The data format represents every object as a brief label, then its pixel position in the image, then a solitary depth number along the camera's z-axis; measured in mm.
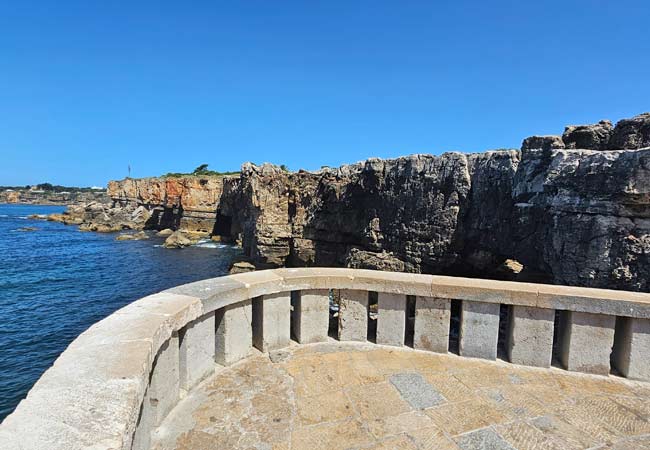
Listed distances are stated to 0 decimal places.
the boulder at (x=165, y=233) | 54125
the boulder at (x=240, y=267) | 30269
